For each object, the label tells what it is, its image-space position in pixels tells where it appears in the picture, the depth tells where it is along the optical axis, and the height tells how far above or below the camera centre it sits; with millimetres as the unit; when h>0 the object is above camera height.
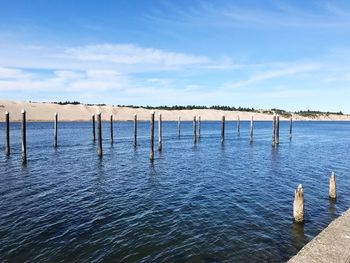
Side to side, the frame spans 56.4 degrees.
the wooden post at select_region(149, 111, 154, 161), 31578 -3076
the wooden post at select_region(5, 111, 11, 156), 30422 -2469
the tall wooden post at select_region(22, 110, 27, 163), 29172 -2632
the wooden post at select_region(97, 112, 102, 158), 33138 -3138
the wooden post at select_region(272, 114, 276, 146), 48469 -1564
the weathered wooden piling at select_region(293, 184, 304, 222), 13867 -3997
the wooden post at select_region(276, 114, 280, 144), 49706 -2041
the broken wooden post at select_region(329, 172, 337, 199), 18109 -4108
